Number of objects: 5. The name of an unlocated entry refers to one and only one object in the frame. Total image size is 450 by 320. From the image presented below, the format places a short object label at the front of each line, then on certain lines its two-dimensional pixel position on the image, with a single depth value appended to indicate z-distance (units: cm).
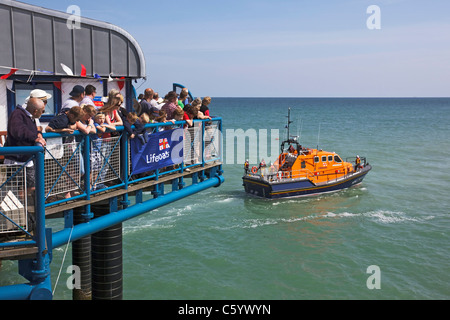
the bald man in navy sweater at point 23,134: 613
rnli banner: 916
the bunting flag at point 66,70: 1044
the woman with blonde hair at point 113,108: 773
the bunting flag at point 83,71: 1087
